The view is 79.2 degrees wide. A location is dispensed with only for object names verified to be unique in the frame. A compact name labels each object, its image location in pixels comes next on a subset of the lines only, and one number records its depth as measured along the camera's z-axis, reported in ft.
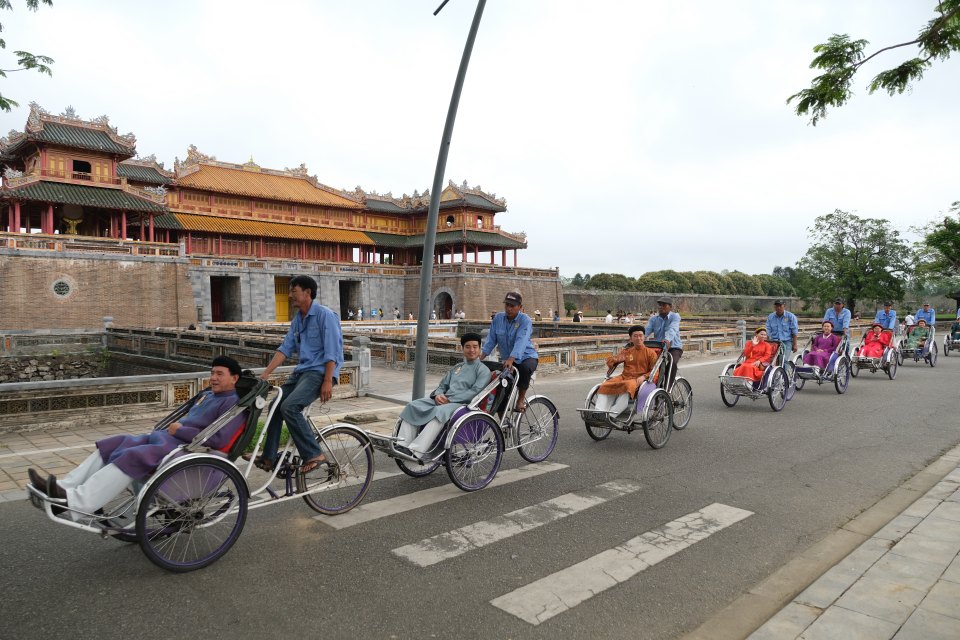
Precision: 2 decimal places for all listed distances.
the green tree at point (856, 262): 127.03
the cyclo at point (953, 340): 59.36
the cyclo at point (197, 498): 11.03
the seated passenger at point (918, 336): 51.52
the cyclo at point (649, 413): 21.53
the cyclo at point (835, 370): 35.24
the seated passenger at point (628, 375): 21.66
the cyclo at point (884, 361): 41.88
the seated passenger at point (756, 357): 29.48
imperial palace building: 89.25
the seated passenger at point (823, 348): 36.07
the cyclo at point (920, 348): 50.37
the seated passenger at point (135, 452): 10.70
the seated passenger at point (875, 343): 42.57
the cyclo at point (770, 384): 29.12
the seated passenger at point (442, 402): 16.21
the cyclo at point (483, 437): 16.20
